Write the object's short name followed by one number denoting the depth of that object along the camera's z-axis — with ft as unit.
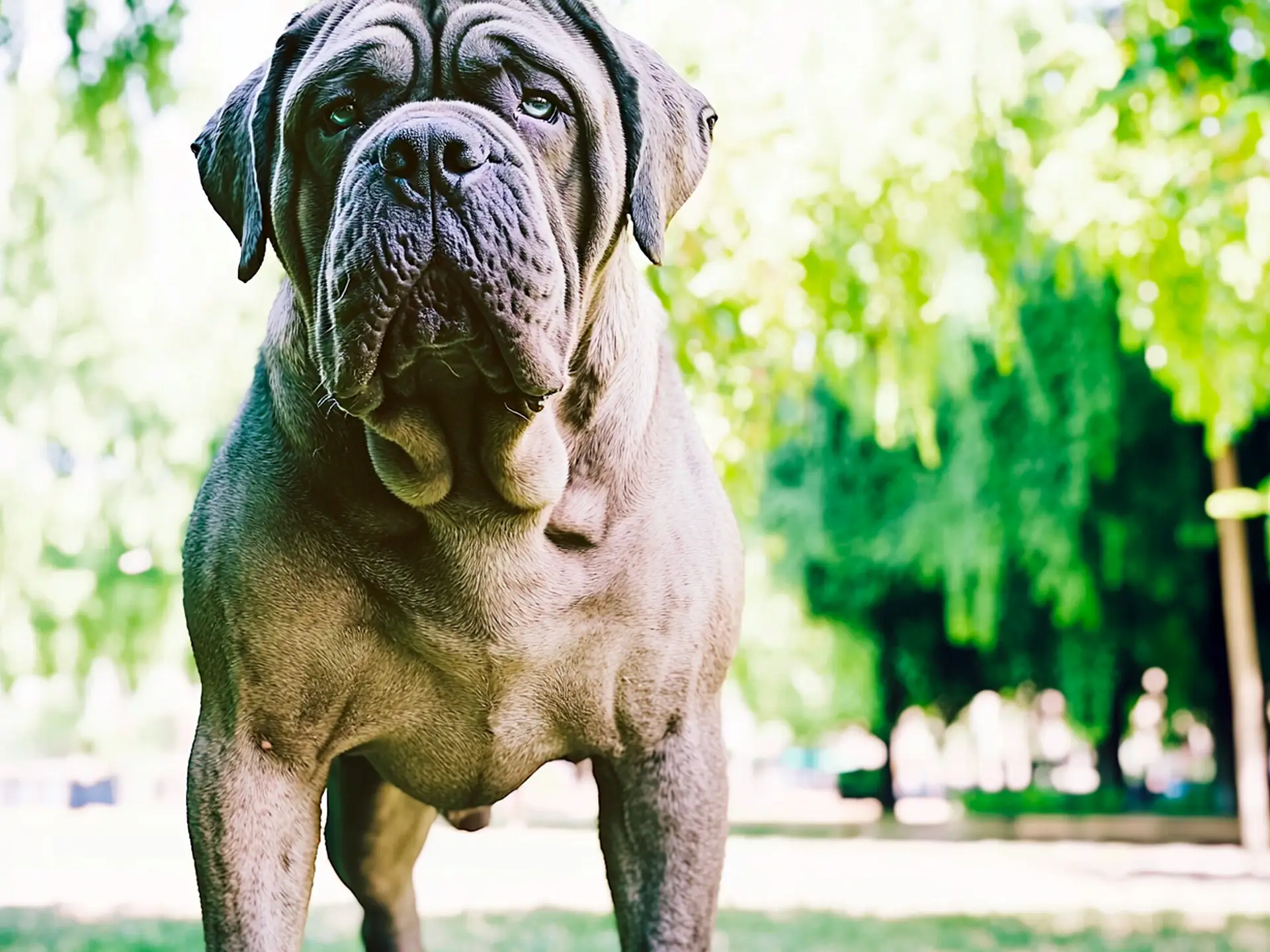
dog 6.37
